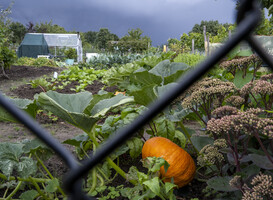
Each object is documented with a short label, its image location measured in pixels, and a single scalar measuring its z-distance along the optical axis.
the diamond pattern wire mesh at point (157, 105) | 0.29
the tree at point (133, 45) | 30.20
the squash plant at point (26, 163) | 1.21
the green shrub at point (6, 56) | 9.18
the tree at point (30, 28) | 37.52
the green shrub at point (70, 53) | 26.50
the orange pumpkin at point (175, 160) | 1.49
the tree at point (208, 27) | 41.43
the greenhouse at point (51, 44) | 27.50
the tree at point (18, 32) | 34.76
